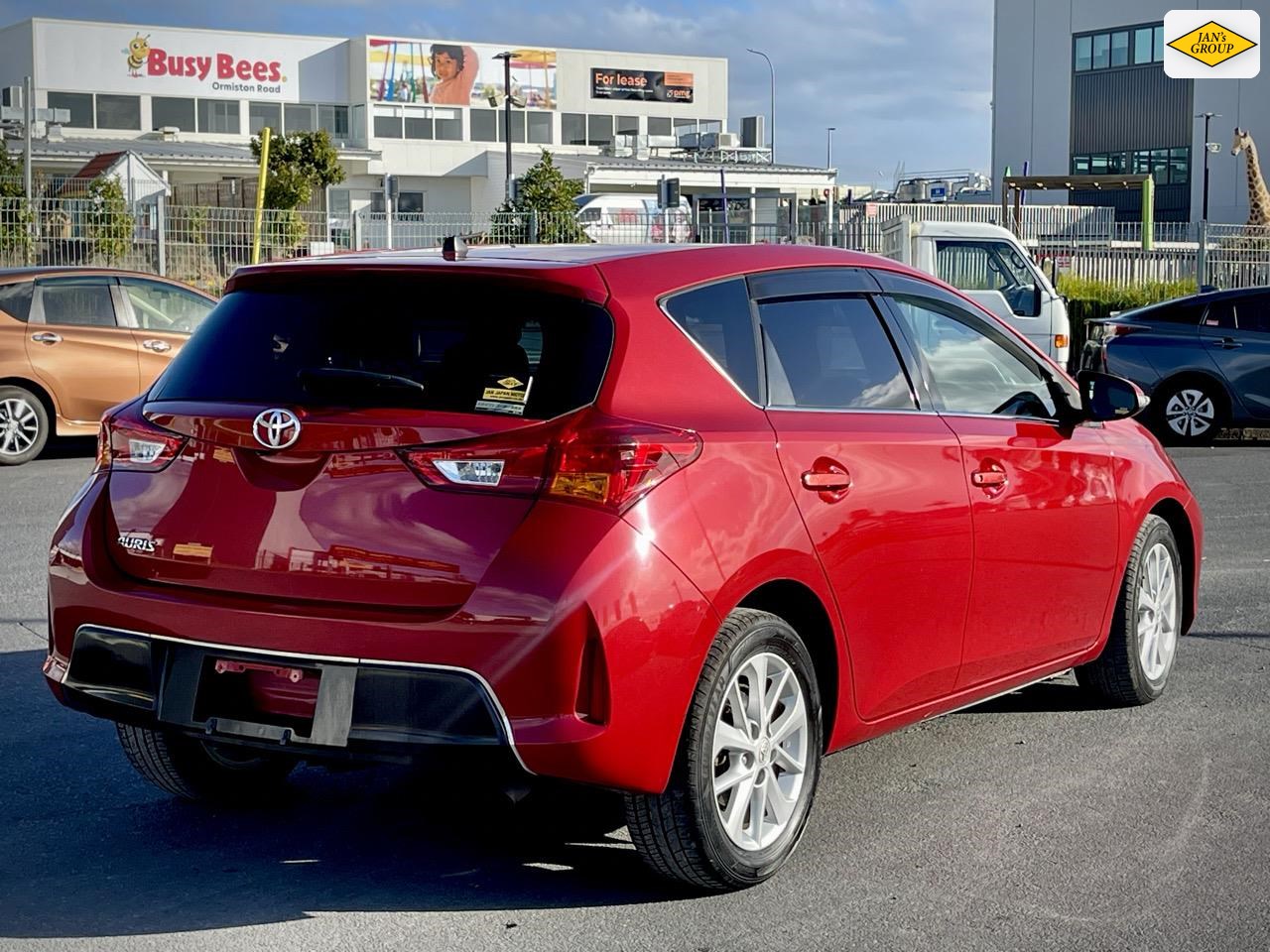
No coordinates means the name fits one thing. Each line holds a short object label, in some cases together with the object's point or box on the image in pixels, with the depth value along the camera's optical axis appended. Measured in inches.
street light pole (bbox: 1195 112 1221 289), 994.1
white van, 1081.4
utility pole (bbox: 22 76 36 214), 1532.6
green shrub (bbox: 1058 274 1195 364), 958.4
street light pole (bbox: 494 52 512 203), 2503.7
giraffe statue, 1499.8
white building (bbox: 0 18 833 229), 3218.5
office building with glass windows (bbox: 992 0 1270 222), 2628.0
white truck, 716.7
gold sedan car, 572.1
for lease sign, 3730.3
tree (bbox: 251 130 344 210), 2172.7
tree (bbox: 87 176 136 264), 962.1
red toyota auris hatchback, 162.1
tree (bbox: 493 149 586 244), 1847.9
